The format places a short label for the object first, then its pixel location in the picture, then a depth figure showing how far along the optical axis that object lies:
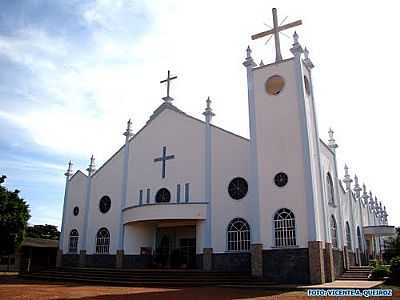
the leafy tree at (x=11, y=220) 22.09
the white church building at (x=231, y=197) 18.34
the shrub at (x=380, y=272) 17.95
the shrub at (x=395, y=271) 16.17
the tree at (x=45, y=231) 54.82
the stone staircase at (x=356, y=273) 19.16
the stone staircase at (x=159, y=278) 17.04
